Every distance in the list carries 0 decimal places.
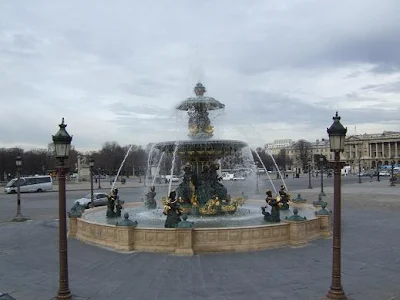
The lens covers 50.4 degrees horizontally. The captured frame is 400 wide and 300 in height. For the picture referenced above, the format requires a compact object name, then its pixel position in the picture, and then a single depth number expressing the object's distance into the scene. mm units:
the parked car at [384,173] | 98769
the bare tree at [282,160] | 145275
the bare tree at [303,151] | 148250
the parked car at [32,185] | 52094
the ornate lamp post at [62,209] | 8711
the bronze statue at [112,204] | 18297
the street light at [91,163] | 30031
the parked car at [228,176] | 84325
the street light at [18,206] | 23212
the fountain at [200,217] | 12906
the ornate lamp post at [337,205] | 8352
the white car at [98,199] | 30788
